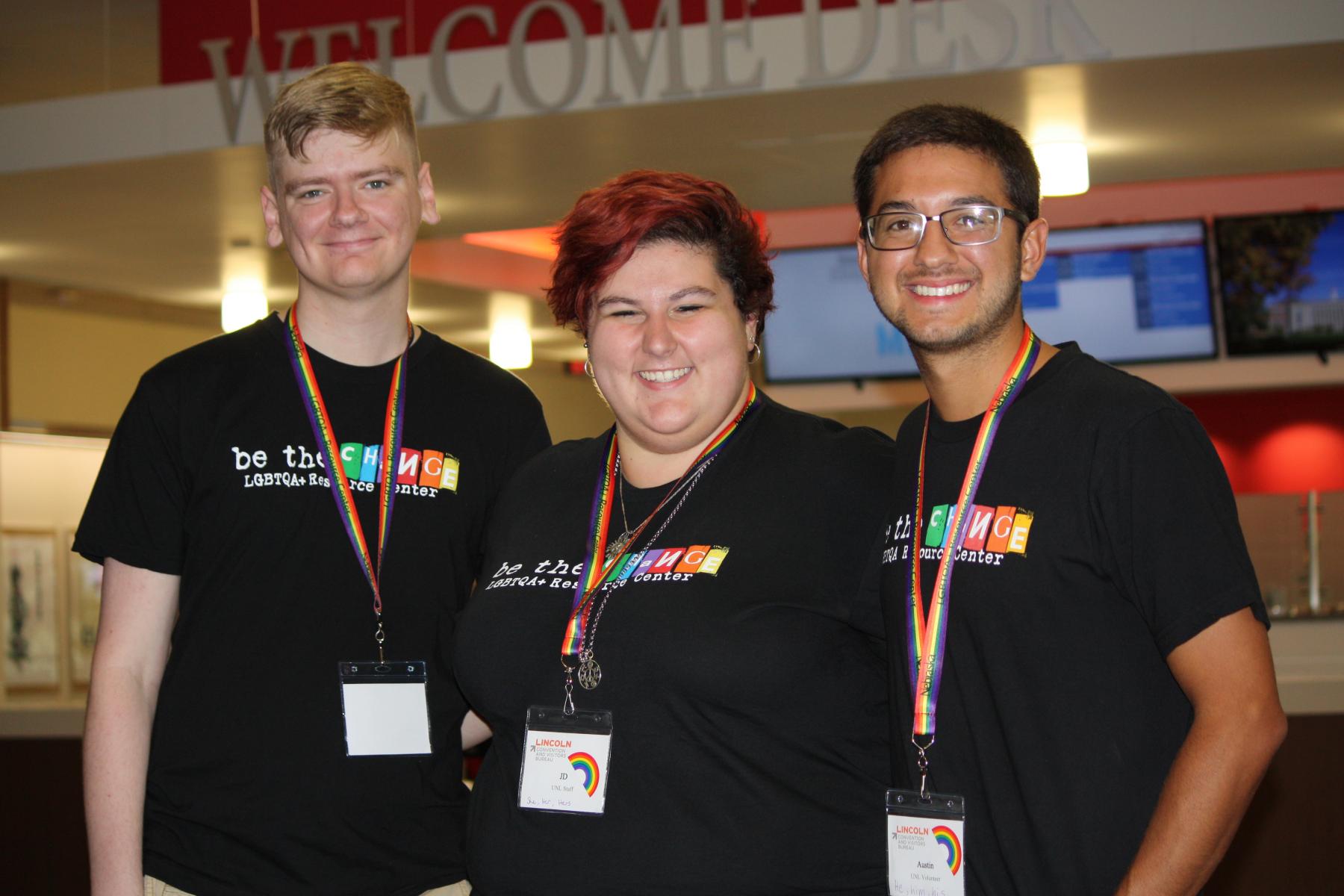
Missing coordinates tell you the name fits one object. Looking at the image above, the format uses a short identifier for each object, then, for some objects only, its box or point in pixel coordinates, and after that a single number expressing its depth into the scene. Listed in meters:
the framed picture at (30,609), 7.19
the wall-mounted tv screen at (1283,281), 6.62
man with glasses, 1.58
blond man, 1.98
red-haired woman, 1.79
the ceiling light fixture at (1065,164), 5.30
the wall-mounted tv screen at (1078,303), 6.54
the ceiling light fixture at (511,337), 9.07
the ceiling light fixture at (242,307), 7.39
